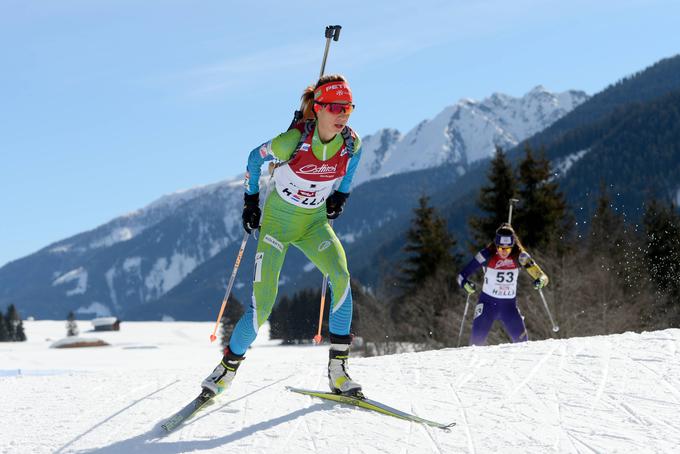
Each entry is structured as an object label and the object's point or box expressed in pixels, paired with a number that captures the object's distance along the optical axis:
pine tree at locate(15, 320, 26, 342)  83.26
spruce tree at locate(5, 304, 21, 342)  81.88
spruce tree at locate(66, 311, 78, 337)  93.94
